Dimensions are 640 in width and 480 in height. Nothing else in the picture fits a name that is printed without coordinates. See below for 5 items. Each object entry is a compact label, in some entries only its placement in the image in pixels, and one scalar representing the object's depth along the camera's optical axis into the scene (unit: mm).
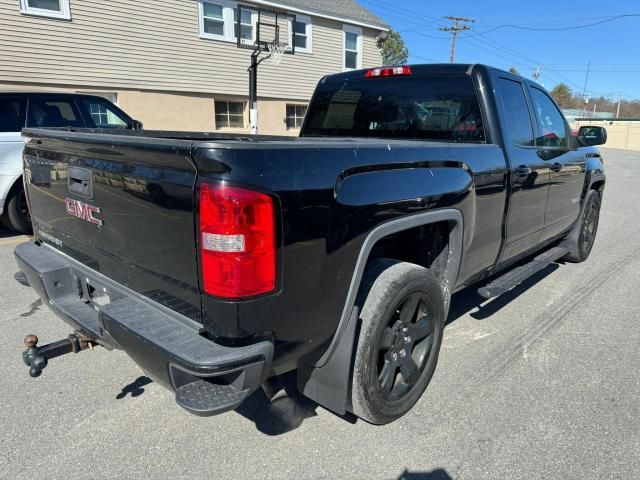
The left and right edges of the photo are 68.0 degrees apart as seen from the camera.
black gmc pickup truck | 1811
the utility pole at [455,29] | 40031
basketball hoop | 15336
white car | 6000
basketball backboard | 14688
